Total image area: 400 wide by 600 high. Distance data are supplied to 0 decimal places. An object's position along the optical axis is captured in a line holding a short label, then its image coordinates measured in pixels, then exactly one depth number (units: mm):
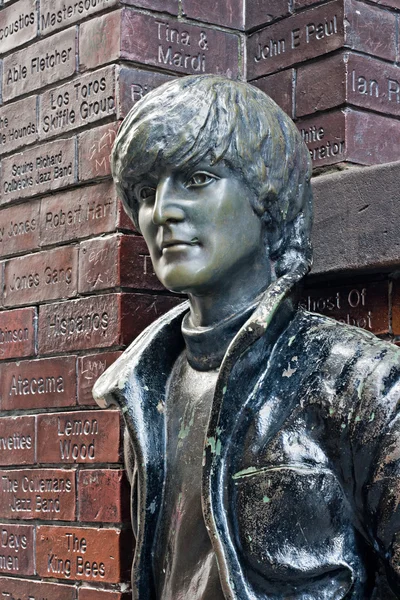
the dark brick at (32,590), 3293
